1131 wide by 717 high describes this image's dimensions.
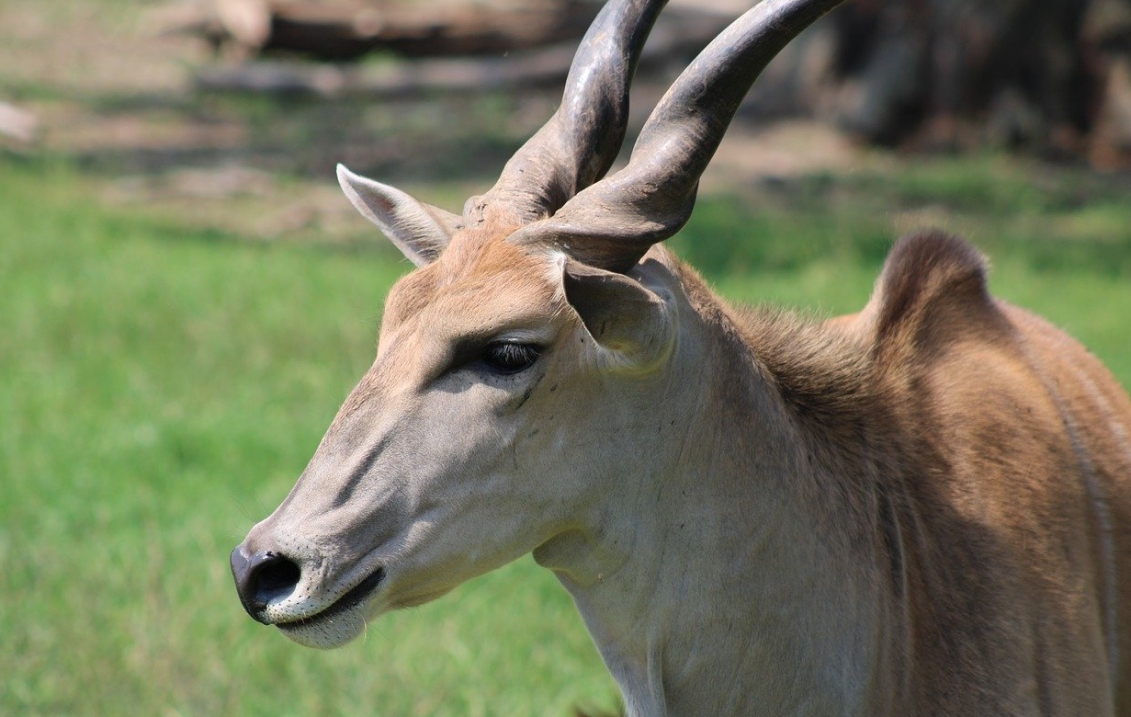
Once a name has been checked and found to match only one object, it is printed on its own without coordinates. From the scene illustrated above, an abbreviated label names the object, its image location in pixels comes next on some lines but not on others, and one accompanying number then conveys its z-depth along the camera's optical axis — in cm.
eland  564
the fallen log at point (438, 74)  3153
